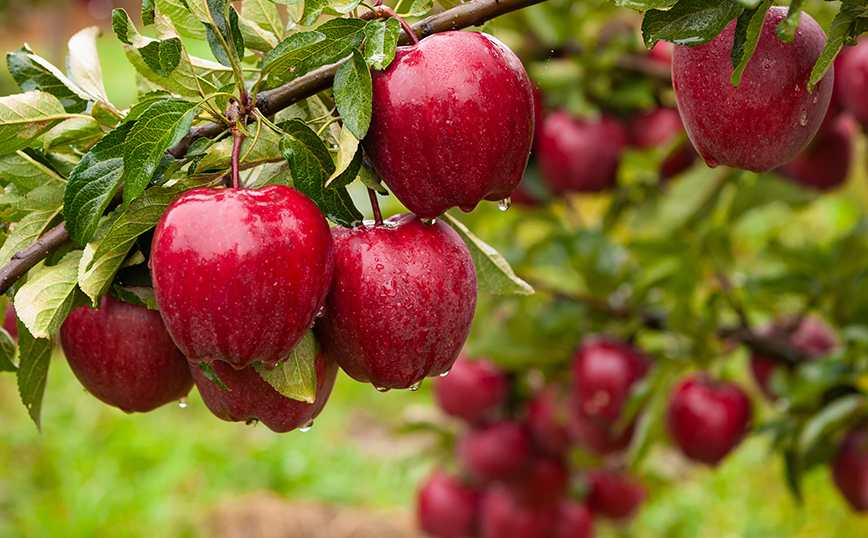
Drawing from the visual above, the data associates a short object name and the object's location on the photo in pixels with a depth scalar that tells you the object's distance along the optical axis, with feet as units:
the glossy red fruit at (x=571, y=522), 9.45
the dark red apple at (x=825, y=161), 6.93
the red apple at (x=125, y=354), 5.12
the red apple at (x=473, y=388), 8.77
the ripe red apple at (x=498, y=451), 8.77
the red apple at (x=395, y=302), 4.95
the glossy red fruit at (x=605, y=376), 7.56
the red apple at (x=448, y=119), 4.91
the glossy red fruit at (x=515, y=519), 9.23
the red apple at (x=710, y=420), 7.24
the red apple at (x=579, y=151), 7.68
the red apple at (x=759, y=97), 4.96
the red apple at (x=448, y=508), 9.77
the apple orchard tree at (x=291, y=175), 4.86
